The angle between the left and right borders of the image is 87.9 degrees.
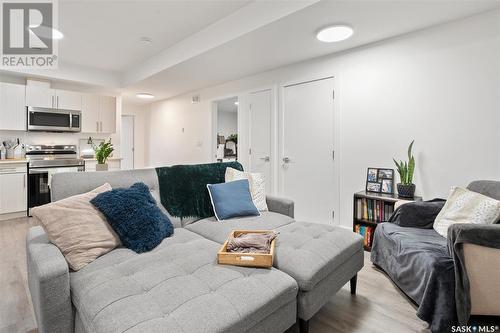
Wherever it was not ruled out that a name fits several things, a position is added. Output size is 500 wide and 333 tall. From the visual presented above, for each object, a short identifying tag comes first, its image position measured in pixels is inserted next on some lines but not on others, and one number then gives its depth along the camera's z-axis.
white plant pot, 2.94
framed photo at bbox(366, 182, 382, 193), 2.92
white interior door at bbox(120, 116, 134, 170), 7.08
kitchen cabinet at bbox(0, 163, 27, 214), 3.91
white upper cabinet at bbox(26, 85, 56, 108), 4.32
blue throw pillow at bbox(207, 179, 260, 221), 2.21
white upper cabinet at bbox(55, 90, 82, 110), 4.59
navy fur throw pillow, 1.55
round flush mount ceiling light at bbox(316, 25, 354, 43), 2.57
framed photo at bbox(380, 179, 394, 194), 2.85
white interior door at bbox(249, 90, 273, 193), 4.11
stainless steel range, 4.17
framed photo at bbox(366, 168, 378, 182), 2.98
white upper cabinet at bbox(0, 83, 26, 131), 4.07
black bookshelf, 2.70
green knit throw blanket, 2.14
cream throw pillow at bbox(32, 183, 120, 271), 1.37
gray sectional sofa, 0.98
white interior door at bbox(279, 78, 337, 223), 3.42
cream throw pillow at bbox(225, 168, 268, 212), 2.46
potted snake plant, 2.62
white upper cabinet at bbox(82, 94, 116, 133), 4.93
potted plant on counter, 2.97
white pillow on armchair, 1.75
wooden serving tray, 1.36
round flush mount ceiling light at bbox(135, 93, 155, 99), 5.78
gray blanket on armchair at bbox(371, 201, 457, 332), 1.47
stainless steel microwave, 4.30
